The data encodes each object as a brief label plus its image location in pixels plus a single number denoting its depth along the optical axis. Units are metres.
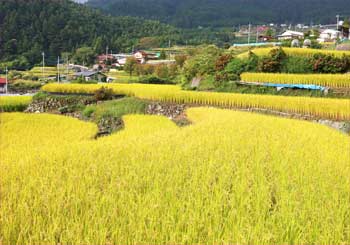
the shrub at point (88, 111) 17.19
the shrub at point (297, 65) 19.34
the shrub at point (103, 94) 20.28
